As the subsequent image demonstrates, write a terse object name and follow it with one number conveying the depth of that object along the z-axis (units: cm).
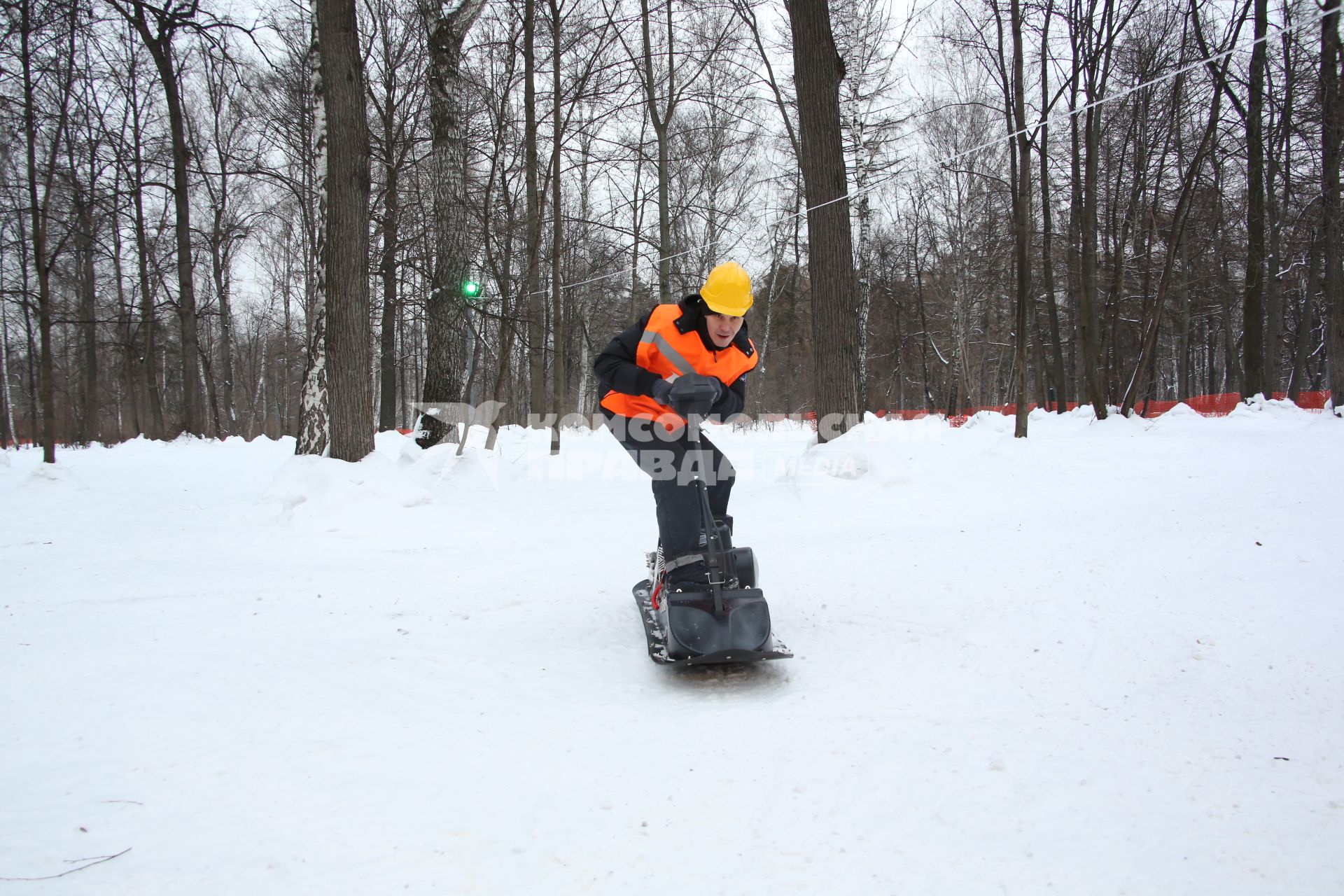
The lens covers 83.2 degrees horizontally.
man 320
